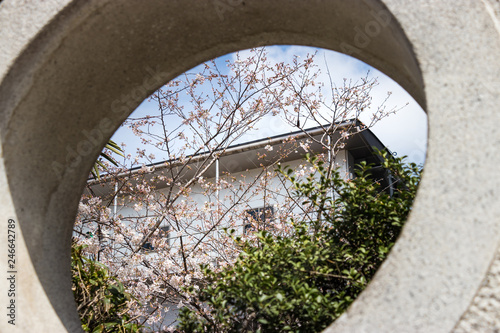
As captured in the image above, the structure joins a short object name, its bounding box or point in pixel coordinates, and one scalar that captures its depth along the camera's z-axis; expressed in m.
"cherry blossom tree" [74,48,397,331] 5.00
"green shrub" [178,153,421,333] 2.21
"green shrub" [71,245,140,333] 3.33
